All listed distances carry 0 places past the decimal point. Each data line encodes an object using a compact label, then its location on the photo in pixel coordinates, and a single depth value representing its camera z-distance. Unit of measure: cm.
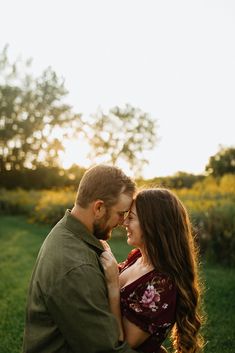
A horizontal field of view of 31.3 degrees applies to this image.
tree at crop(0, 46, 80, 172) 4012
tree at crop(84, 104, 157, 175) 4588
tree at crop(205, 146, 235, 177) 3343
